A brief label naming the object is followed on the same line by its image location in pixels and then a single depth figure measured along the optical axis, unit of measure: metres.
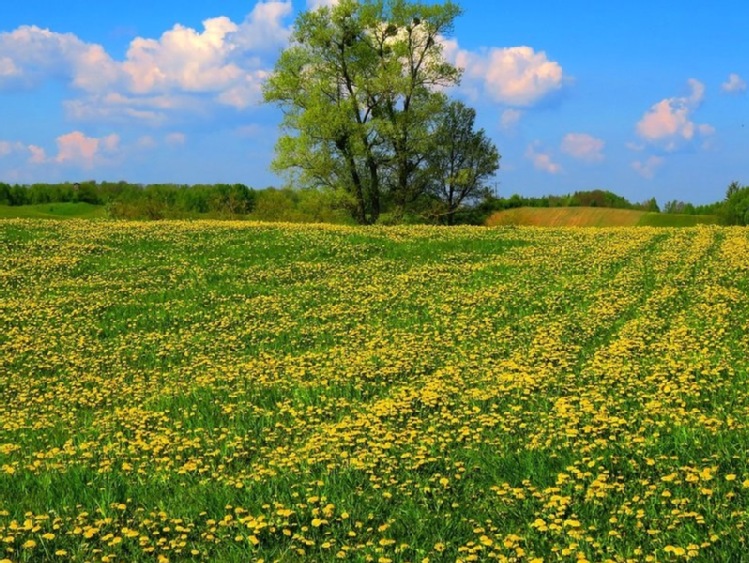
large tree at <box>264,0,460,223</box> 54.34
